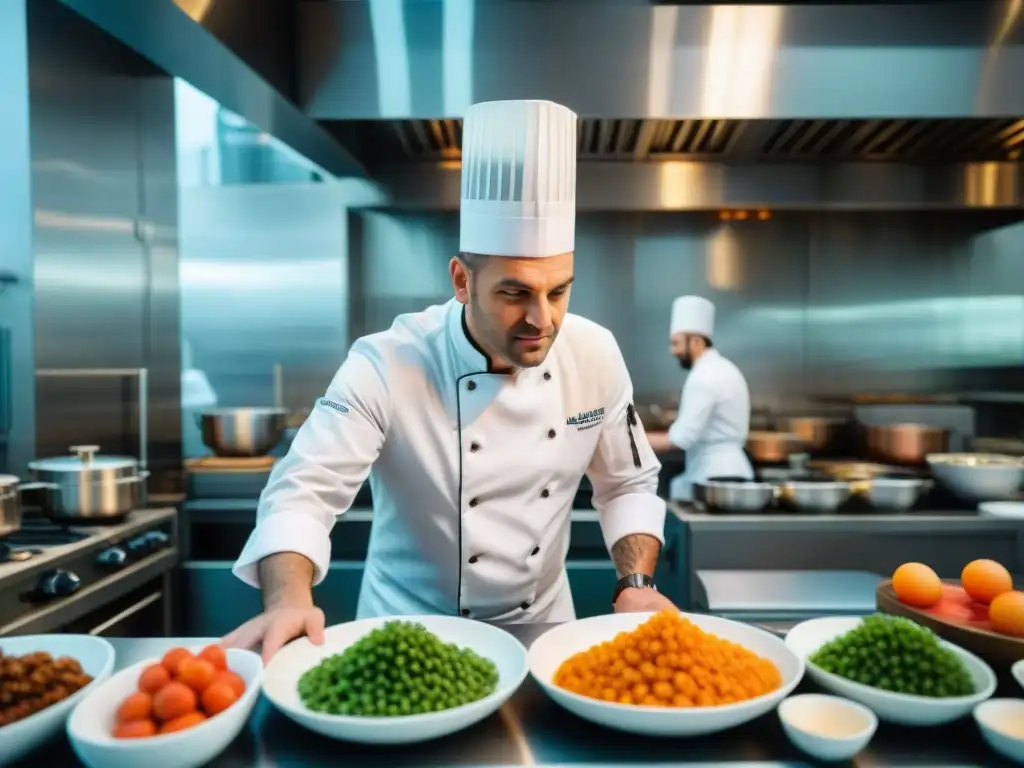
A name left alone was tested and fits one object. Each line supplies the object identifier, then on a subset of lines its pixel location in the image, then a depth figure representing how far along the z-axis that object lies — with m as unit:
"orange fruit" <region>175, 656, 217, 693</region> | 0.95
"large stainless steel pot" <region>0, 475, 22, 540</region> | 2.28
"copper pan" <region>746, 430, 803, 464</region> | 4.38
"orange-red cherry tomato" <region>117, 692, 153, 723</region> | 0.91
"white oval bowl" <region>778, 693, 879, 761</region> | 0.92
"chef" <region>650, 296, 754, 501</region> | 4.16
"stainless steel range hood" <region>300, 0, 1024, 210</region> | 2.62
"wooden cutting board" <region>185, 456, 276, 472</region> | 3.57
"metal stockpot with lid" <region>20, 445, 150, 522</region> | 2.56
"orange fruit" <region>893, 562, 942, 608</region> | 1.27
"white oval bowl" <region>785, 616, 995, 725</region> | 0.98
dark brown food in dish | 0.94
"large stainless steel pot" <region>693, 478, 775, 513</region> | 3.01
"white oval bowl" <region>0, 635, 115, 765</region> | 0.90
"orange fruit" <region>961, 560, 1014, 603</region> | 1.26
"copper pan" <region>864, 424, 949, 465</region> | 4.02
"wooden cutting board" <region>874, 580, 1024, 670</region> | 1.14
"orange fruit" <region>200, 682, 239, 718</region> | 0.93
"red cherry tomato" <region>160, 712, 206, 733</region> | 0.89
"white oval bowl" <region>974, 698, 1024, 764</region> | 0.92
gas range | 2.16
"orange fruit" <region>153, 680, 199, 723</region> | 0.91
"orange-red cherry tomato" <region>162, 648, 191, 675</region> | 0.97
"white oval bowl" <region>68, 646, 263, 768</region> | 0.84
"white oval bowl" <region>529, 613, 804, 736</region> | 0.94
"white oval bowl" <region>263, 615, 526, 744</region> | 0.92
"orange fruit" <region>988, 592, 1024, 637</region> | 1.15
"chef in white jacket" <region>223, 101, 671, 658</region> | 1.49
